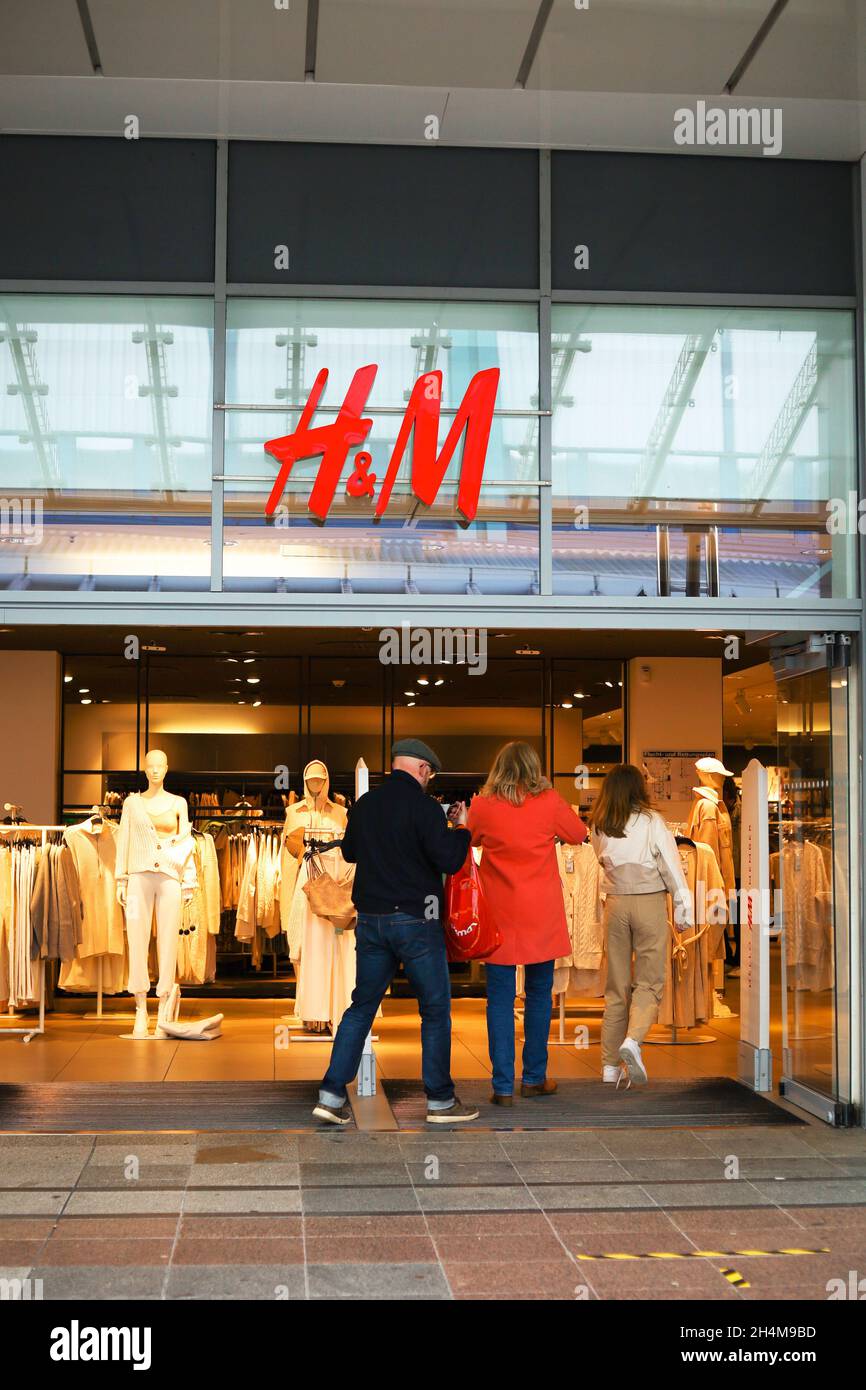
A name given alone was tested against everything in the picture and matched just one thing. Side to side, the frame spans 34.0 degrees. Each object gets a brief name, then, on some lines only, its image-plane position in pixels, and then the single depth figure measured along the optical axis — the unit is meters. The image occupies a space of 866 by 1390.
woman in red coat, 6.90
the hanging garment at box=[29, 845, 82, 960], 9.21
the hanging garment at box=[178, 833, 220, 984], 10.34
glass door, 6.90
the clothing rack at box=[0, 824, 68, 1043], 9.34
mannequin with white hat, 9.84
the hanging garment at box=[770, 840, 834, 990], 7.05
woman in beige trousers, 7.36
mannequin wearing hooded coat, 8.41
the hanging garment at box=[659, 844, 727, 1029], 8.91
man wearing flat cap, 6.47
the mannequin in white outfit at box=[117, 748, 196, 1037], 9.11
